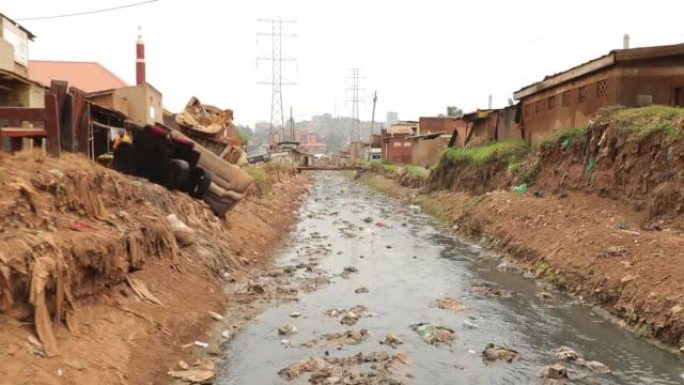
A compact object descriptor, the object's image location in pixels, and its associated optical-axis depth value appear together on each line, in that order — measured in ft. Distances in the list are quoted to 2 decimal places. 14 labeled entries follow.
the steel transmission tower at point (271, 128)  253.24
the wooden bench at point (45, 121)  29.17
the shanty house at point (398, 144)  193.88
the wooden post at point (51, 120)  30.12
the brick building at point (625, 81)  55.47
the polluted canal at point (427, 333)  25.63
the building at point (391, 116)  578.82
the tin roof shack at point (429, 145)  154.92
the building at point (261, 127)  566.81
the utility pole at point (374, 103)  241.24
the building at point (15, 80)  34.91
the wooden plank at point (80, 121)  35.79
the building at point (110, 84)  71.72
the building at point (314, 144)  455.79
